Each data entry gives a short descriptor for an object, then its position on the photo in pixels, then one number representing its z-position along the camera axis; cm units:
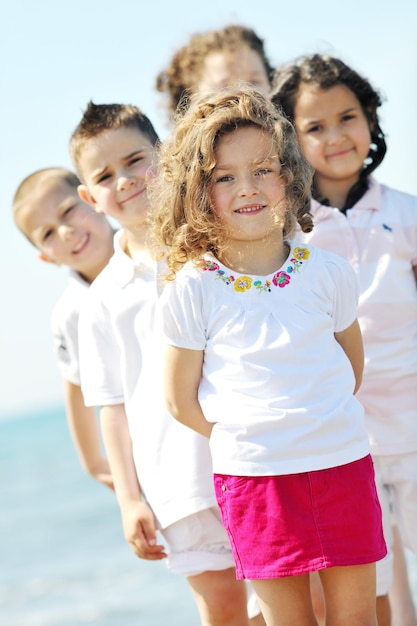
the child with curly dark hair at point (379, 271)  320
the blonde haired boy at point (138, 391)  291
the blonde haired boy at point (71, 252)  364
